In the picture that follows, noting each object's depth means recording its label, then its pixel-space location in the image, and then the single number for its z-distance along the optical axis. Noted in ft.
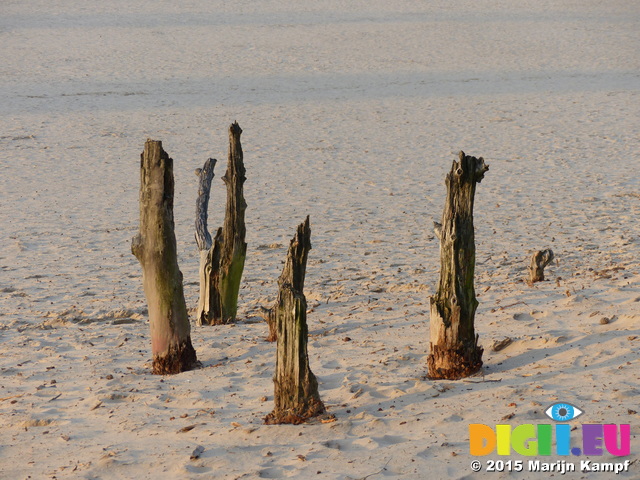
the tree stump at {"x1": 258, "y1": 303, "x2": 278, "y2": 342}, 45.78
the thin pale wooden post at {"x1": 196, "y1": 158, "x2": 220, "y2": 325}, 51.01
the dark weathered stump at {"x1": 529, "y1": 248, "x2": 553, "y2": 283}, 52.60
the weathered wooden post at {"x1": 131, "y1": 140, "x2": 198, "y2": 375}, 40.98
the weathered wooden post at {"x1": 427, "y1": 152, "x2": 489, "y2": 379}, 37.63
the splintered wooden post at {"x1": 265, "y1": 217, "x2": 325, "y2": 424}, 33.71
